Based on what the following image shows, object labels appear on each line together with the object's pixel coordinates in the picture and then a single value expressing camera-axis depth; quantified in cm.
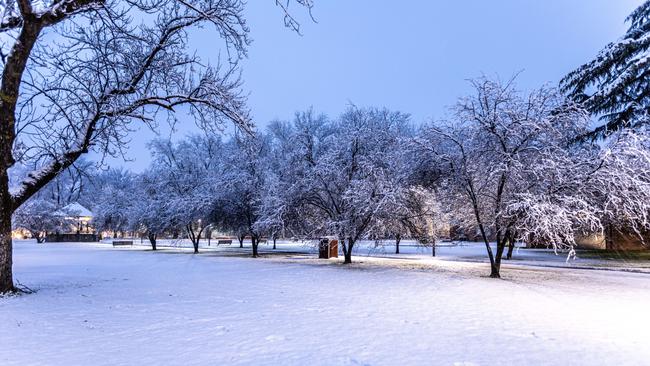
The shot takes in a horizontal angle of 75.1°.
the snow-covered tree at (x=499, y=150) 1437
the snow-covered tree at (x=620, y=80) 2569
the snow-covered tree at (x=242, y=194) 2591
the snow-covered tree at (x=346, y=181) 1828
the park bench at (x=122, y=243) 4572
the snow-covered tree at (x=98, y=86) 940
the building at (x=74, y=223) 5754
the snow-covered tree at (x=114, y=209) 4103
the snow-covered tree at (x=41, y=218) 5322
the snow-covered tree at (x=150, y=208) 3203
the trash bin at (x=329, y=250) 2422
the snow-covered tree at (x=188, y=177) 2795
